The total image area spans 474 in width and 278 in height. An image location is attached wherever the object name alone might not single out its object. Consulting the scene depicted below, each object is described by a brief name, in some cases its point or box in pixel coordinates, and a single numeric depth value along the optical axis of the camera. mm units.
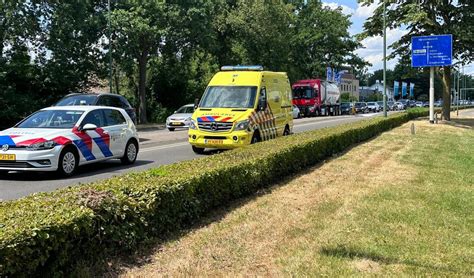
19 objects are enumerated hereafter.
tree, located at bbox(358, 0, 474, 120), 31328
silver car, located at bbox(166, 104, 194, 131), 27000
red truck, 48562
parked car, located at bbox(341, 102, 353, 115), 62081
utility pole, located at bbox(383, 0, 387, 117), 31967
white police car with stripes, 9664
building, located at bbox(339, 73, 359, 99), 123938
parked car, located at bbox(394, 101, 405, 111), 82944
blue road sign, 29656
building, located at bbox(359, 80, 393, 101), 137375
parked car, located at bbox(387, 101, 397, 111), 79725
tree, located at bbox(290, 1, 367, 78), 60812
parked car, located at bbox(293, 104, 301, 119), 45256
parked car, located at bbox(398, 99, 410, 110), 89119
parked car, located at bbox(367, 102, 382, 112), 71238
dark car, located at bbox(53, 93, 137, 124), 16469
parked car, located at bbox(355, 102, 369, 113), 67494
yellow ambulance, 13727
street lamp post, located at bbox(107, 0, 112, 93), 31197
